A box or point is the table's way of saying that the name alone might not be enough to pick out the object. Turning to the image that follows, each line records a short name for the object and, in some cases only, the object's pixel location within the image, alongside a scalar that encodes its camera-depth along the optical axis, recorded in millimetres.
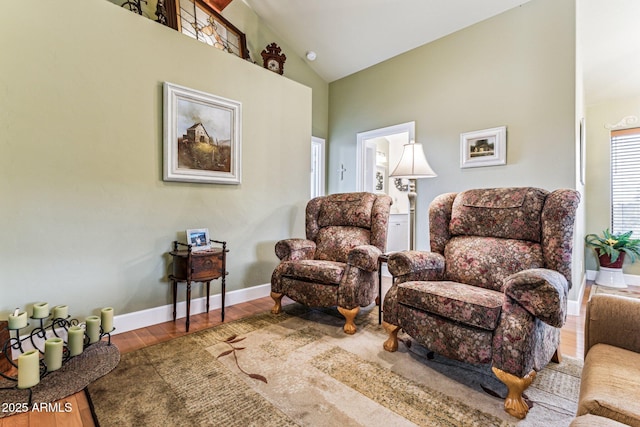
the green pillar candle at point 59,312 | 1790
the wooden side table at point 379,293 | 2521
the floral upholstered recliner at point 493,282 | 1423
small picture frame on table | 2568
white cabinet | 4617
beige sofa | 787
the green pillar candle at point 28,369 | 1203
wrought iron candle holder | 1218
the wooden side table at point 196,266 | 2389
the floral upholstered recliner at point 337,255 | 2326
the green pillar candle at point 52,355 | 1383
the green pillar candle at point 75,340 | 1538
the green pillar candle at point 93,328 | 1715
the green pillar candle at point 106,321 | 1732
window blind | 3770
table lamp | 2773
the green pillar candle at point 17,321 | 1606
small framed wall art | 3061
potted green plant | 3633
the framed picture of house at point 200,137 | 2578
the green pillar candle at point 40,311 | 1758
